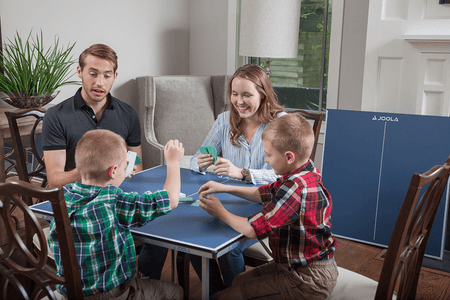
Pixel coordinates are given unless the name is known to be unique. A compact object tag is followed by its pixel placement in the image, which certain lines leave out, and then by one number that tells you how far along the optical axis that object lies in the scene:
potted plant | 2.54
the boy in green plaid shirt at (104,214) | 1.26
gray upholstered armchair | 3.55
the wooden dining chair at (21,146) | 2.09
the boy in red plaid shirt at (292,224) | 1.36
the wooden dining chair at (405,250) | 1.16
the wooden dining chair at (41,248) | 1.09
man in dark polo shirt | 2.00
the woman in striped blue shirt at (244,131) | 1.94
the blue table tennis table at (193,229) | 1.30
